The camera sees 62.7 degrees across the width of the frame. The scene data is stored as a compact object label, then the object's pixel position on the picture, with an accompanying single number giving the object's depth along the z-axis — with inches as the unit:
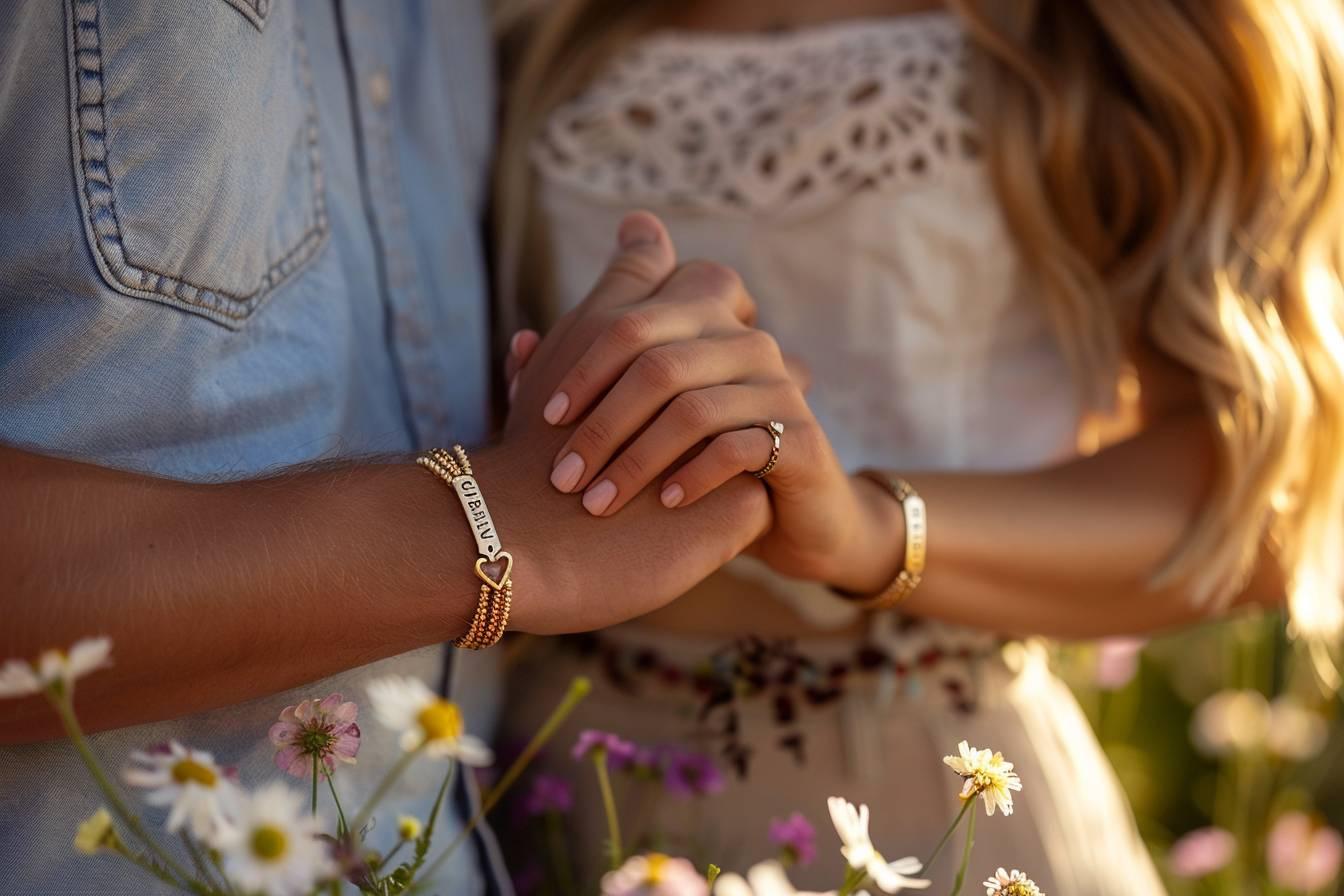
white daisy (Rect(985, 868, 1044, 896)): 24.7
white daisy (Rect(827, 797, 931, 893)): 22.8
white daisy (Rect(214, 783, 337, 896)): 19.7
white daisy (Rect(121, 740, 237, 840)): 20.9
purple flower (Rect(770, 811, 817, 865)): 37.0
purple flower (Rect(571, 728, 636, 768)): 34.0
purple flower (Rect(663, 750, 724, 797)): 46.1
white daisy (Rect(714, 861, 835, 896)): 21.0
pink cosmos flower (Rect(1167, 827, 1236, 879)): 78.1
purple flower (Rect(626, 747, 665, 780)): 42.7
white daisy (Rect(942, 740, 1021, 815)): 25.8
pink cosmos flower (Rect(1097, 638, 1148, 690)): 83.8
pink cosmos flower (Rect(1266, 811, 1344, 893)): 76.9
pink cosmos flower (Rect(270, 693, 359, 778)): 25.7
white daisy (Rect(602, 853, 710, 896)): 23.2
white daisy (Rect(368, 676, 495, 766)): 23.8
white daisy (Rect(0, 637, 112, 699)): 20.5
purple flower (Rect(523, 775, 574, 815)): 47.9
